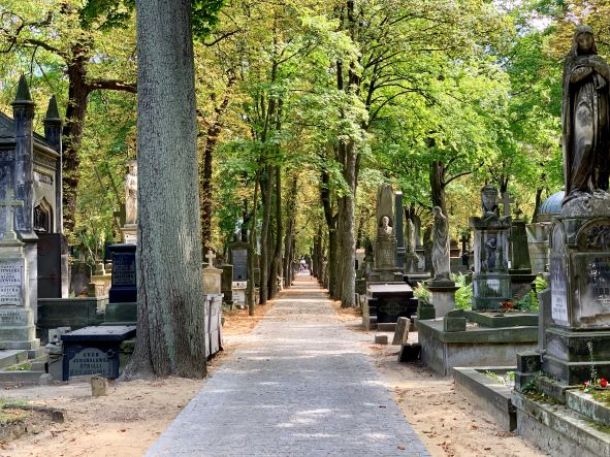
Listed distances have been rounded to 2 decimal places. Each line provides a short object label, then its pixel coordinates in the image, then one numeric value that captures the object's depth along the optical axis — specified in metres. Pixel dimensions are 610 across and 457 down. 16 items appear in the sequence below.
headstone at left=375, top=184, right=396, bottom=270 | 22.12
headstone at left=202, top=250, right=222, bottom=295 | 16.09
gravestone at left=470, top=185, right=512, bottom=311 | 14.70
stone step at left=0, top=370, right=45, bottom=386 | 11.33
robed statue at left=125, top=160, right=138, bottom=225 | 19.55
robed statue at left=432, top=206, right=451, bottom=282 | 16.30
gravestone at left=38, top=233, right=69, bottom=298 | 17.36
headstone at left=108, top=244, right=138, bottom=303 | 13.95
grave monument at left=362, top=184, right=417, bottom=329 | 19.25
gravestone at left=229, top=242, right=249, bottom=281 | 31.42
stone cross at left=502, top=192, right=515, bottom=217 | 19.69
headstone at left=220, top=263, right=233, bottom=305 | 28.05
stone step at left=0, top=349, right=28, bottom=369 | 12.41
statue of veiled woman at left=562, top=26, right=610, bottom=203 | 7.08
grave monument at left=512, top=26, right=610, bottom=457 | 6.39
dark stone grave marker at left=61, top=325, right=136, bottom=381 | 11.47
